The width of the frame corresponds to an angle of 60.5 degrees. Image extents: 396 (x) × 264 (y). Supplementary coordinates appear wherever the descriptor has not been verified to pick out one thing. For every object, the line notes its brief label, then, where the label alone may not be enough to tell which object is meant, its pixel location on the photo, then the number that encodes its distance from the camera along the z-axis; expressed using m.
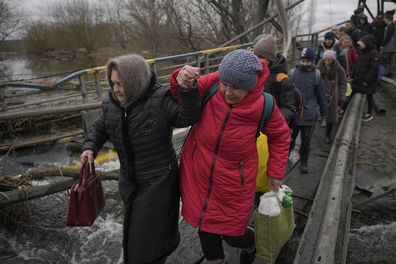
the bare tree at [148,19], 22.31
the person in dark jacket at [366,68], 6.21
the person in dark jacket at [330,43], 6.36
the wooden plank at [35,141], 6.47
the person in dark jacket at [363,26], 9.83
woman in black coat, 2.07
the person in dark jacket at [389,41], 8.57
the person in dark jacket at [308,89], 4.20
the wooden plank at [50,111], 5.54
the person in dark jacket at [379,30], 9.16
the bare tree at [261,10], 11.28
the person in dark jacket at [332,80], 5.15
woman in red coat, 2.02
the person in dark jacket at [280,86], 3.10
